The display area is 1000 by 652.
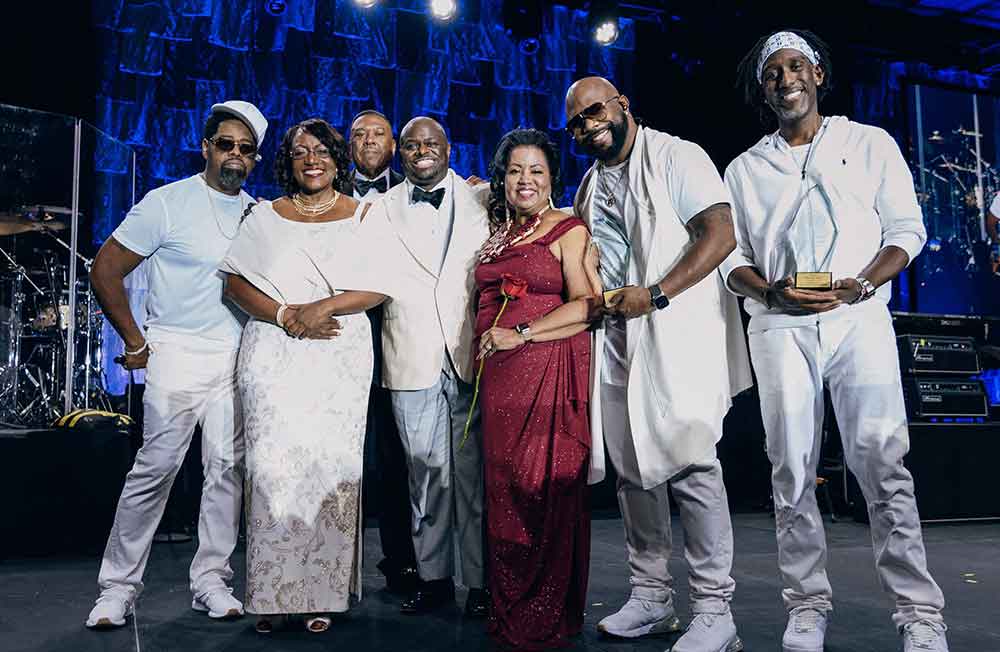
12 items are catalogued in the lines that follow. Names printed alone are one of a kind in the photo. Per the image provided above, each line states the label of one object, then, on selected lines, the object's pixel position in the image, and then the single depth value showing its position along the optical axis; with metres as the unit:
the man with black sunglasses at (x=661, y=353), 2.50
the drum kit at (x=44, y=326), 5.64
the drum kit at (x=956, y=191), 8.31
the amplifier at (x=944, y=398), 5.57
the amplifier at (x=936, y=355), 5.73
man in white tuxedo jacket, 2.98
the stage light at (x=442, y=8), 7.31
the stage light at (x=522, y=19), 7.25
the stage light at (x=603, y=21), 7.52
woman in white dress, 2.74
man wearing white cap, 2.95
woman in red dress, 2.56
